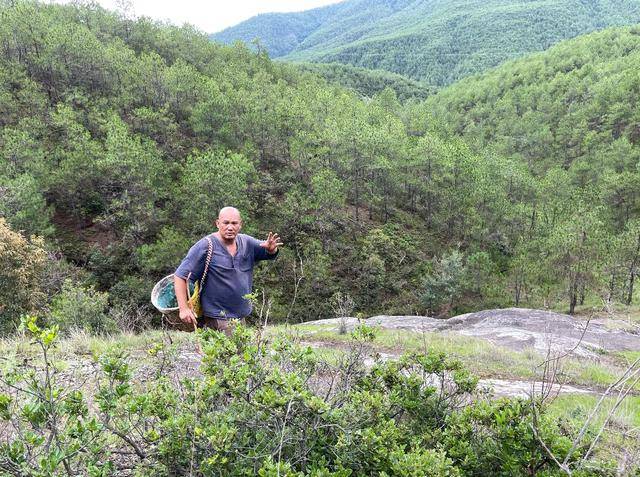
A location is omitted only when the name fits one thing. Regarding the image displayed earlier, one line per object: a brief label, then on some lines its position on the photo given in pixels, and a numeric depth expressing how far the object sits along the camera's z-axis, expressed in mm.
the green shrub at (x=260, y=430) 1729
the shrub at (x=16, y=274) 13281
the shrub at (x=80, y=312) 11375
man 3670
